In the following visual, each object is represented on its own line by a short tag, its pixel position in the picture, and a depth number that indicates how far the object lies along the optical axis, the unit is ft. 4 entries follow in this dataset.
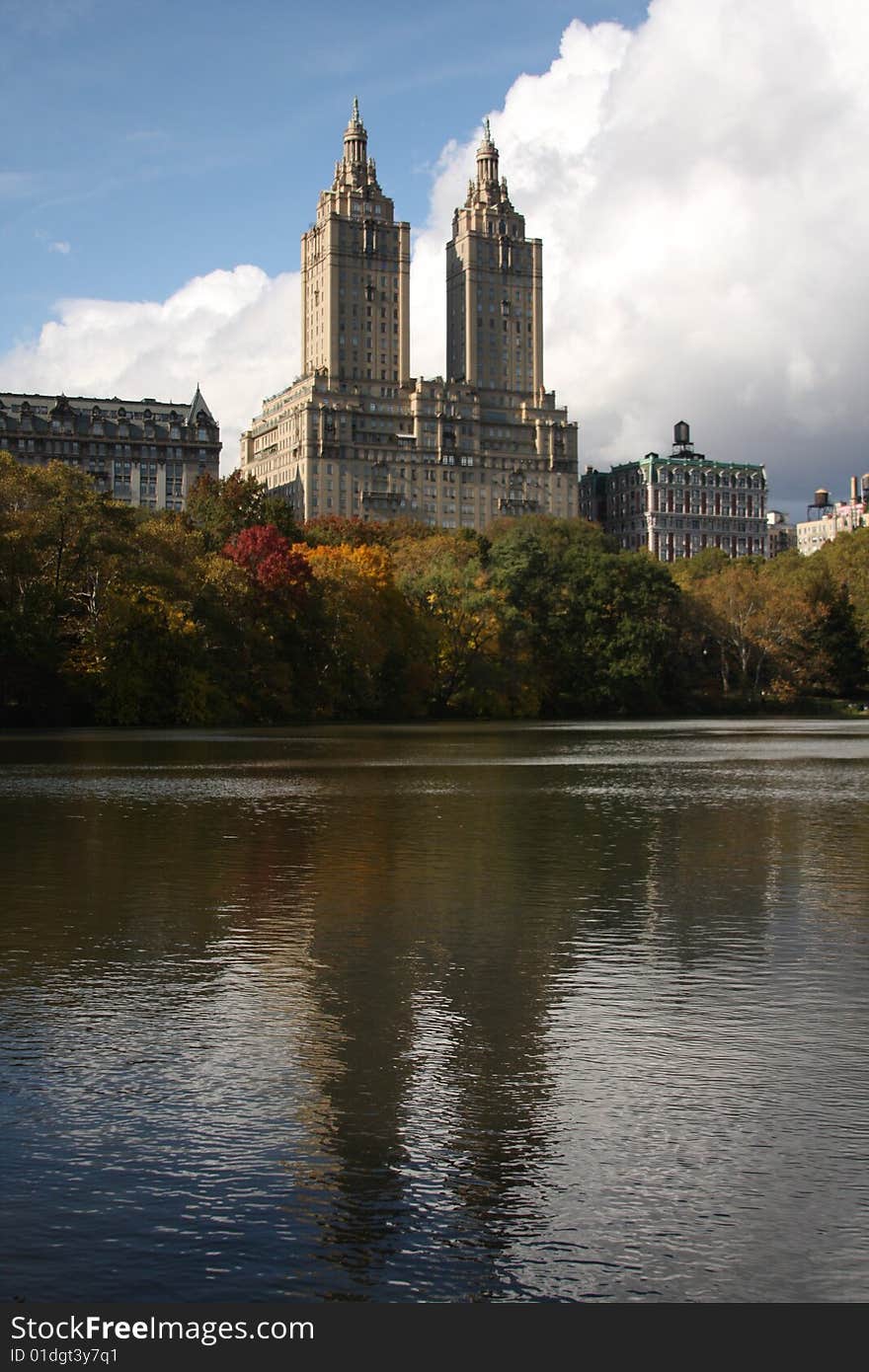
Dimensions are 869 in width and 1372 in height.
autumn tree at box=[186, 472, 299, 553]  372.38
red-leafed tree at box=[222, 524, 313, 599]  319.68
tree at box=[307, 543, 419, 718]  339.57
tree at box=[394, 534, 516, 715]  380.17
